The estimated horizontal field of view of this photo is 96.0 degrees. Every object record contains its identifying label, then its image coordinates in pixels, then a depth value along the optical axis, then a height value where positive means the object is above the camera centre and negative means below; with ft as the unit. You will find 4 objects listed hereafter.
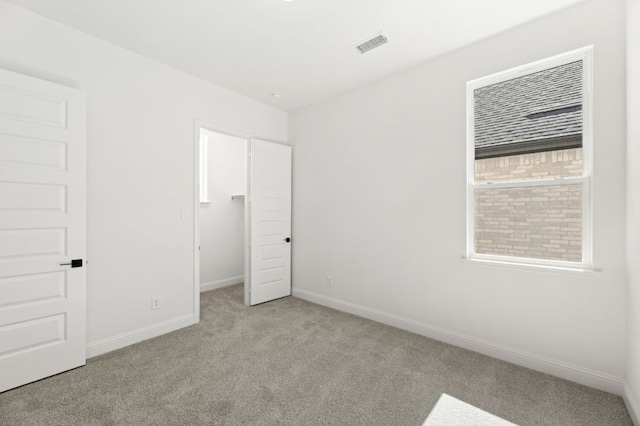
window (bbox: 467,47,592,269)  7.49 +1.42
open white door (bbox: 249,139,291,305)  13.10 -0.38
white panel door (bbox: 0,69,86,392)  6.94 -0.40
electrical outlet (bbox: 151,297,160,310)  9.88 -3.11
